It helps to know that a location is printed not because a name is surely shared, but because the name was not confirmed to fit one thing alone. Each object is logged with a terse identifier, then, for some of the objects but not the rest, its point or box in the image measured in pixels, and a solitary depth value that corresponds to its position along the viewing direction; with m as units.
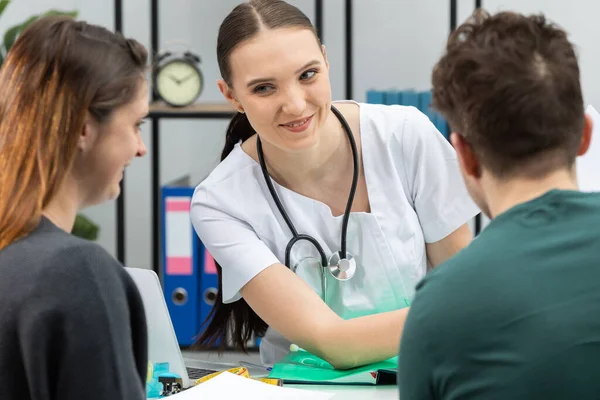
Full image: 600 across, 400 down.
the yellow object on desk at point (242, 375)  2.63
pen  2.79
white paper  2.55
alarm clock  3.99
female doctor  2.78
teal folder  2.65
